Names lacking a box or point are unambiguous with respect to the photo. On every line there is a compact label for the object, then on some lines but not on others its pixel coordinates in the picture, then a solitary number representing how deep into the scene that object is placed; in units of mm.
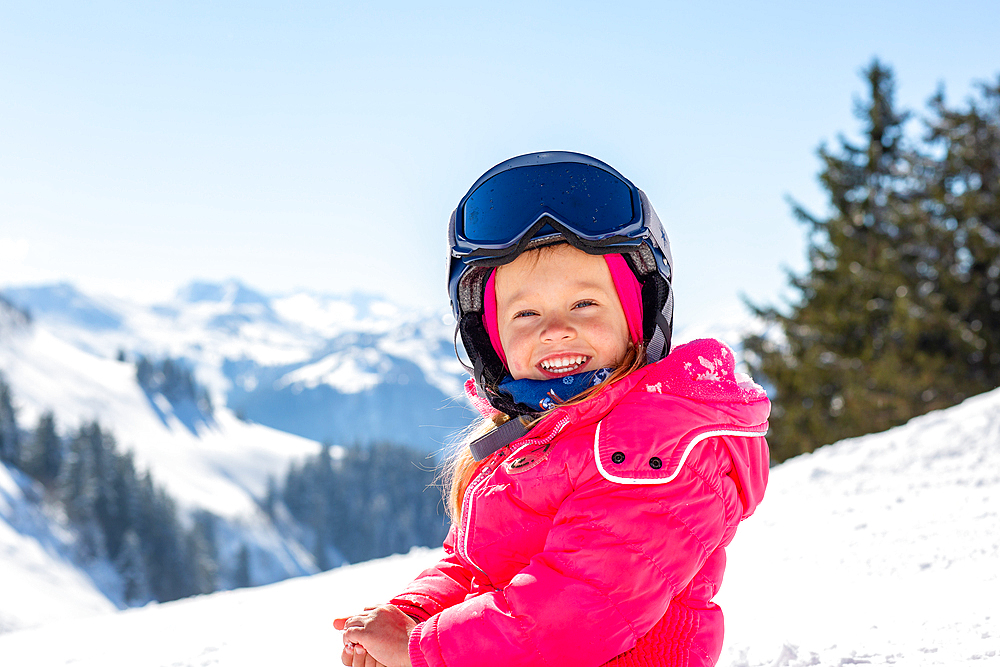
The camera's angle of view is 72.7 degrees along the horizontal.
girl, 1495
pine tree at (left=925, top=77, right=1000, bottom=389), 15836
